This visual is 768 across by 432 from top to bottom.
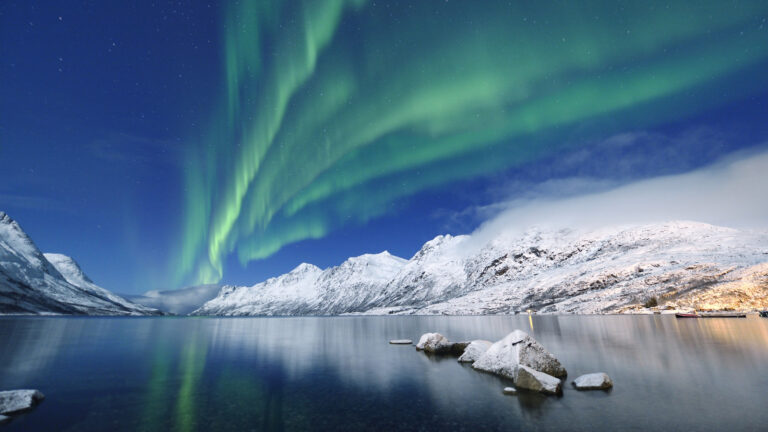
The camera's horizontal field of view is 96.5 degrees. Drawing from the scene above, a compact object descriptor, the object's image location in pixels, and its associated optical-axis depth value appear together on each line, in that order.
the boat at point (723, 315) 117.06
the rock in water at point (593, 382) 23.16
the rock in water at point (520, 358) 27.20
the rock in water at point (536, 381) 22.21
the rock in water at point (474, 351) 35.99
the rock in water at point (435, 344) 44.72
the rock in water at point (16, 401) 18.92
